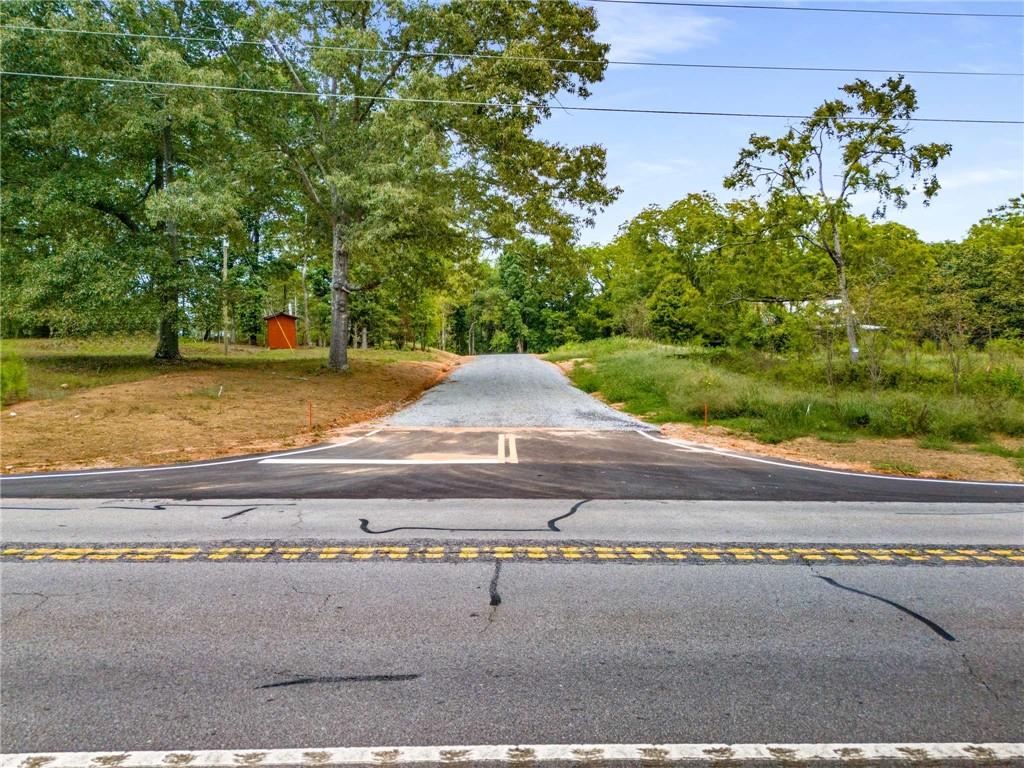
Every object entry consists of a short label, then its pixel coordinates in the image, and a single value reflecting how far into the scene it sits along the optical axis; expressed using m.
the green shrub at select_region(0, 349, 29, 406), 15.42
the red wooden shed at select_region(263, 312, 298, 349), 44.91
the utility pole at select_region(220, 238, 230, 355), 21.12
